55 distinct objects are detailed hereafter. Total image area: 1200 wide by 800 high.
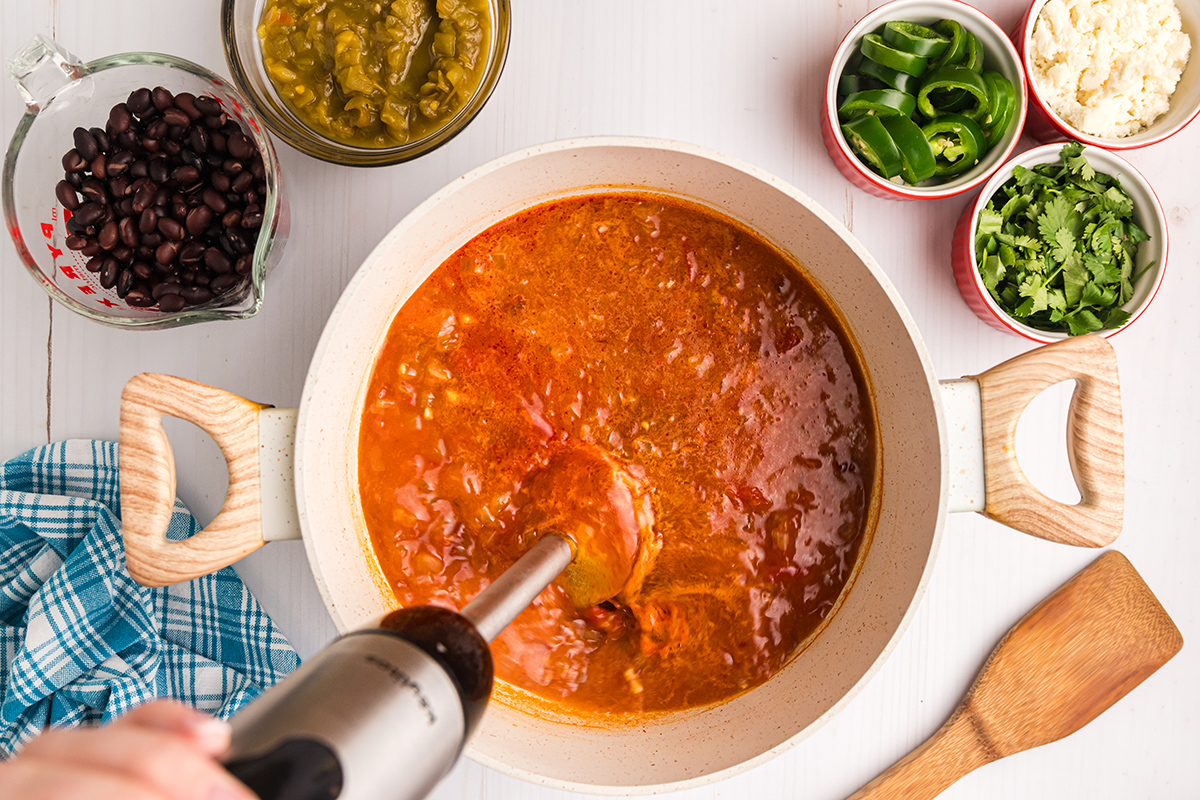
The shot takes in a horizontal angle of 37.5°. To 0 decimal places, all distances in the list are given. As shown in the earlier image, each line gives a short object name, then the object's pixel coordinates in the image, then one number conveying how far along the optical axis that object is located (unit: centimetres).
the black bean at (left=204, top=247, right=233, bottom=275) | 74
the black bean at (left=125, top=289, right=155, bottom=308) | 74
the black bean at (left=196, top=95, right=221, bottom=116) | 74
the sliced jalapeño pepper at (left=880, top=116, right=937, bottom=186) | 76
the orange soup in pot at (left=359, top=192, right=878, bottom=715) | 75
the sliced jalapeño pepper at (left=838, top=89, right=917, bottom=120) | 76
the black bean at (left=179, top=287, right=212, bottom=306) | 74
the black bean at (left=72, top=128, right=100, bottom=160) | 74
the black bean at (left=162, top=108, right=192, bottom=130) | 74
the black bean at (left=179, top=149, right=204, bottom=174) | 74
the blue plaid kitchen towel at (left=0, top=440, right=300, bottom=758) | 77
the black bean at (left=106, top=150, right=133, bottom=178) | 74
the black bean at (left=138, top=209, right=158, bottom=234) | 73
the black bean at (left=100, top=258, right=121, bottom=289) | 74
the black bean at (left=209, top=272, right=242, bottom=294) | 74
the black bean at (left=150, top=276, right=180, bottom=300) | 74
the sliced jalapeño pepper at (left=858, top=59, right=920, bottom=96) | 77
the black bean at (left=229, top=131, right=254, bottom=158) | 74
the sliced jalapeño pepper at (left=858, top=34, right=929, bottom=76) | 76
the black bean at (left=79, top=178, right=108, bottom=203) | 74
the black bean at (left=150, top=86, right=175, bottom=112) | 74
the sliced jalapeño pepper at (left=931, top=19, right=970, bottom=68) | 77
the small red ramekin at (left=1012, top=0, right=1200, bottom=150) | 77
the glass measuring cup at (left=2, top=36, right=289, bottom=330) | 74
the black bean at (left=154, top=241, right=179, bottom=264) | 74
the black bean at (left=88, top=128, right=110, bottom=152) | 74
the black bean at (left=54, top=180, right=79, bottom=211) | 74
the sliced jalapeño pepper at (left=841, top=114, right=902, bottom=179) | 76
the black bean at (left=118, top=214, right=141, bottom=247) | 74
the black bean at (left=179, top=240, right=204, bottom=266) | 74
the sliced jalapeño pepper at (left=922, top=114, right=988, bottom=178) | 77
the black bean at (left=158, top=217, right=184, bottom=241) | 73
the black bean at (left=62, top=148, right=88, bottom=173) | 74
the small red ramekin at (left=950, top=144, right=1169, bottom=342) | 77
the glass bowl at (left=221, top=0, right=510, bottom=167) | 75
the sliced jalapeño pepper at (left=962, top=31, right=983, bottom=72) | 77
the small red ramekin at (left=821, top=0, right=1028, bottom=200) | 77
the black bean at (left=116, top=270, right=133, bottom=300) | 74
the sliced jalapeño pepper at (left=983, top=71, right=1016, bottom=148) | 77
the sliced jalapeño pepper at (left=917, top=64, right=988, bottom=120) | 76
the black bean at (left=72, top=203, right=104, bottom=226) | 74
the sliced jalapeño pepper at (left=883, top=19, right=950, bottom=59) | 76
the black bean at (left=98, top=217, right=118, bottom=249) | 74
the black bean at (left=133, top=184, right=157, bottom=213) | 74
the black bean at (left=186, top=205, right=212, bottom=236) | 74
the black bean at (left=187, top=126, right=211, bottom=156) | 74
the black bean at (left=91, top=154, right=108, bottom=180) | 74
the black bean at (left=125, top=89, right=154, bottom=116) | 74
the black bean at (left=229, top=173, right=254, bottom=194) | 74
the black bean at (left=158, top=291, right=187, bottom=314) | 74
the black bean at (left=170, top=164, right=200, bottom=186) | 74
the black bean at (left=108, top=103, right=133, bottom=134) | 74
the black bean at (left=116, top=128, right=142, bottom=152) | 74
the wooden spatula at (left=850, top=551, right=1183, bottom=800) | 80
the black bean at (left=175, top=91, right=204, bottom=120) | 74
